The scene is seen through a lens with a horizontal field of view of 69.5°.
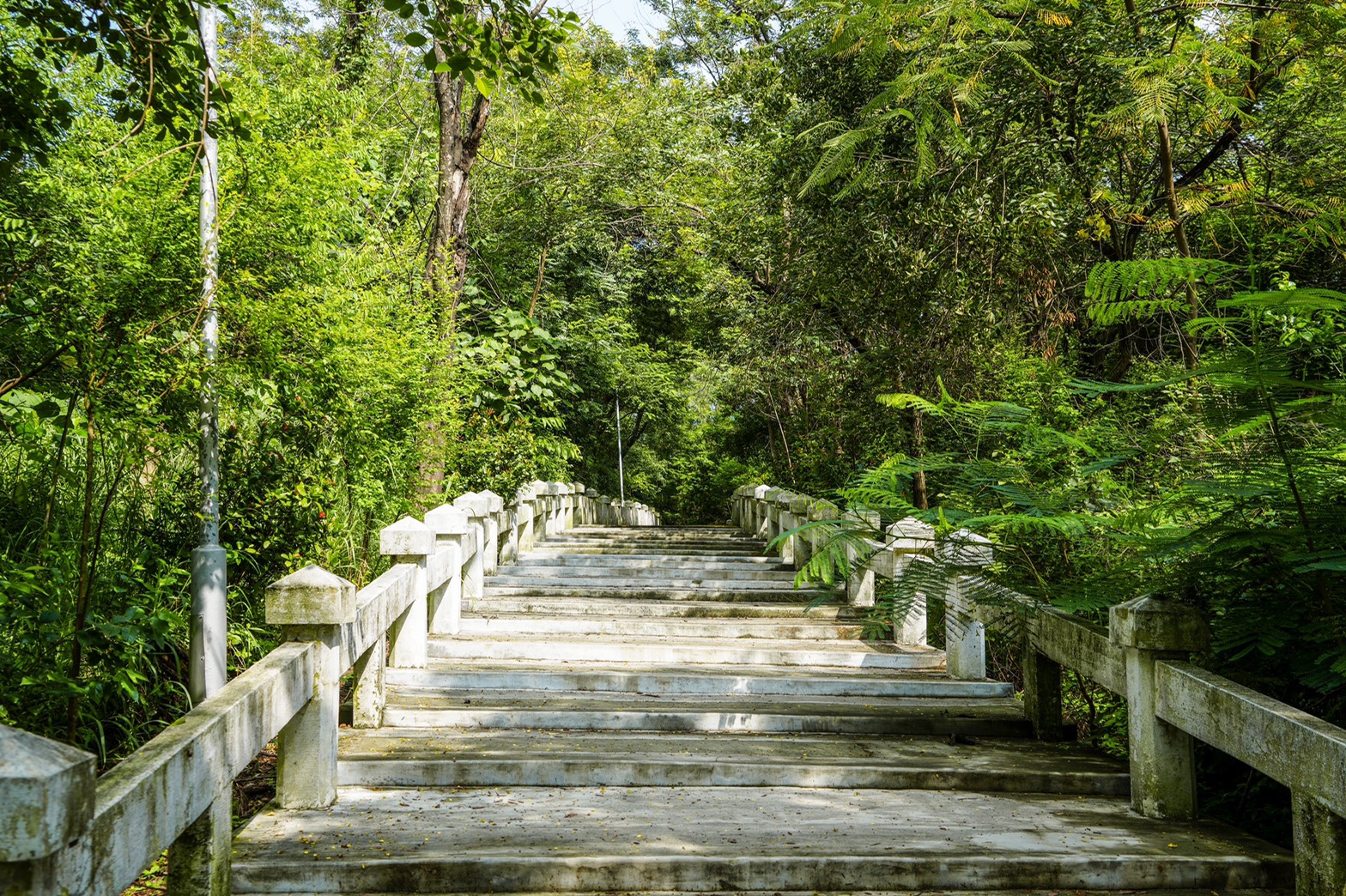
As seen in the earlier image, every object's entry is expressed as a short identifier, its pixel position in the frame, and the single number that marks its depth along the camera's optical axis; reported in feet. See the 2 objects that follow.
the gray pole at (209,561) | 19.21
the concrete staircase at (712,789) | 11.21
